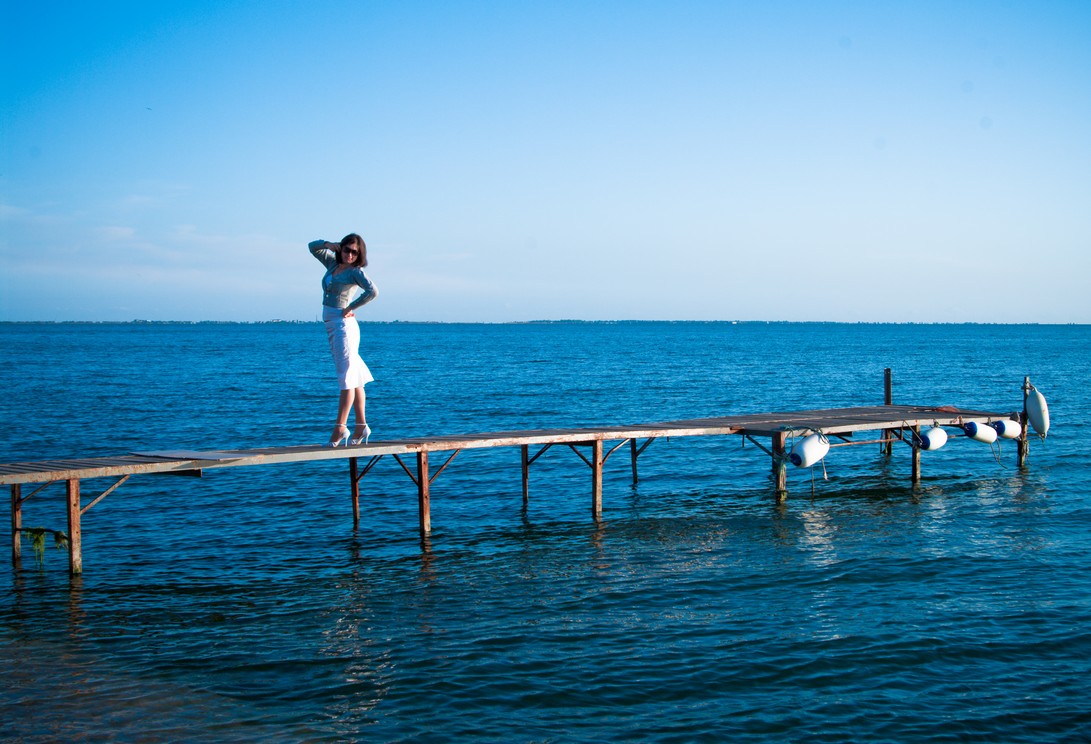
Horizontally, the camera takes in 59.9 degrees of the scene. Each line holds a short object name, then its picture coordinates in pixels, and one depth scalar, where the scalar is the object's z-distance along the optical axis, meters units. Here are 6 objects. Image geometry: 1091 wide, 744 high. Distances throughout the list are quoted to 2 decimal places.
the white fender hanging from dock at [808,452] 18.31
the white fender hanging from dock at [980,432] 21.28
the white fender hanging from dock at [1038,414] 23.06
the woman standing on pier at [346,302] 11.85
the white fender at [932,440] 20.73
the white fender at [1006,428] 22.09
